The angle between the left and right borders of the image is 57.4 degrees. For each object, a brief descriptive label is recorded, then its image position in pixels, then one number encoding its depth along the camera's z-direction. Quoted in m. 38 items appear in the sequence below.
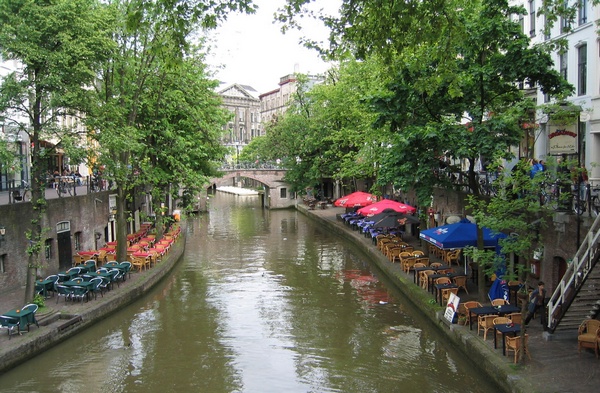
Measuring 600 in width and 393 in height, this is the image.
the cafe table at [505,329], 12.61
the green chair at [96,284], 19.20
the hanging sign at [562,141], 16.09
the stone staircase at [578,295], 12.86
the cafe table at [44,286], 18.89
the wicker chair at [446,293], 17.41
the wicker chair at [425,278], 19.89
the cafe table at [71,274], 20.33
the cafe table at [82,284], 18.62
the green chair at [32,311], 15.41
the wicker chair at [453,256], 24.14
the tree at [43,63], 16.08
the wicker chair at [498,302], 15.70
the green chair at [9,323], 14.59
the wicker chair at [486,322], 13.99
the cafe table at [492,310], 14.43
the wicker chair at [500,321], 13.59
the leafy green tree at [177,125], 27.42
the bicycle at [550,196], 15.59
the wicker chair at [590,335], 12.33
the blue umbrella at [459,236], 18.73
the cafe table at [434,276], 19.11
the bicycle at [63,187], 24.69
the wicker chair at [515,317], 14.45
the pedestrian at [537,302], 14.64
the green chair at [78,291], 18.53
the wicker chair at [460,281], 19.21
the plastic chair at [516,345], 12.12
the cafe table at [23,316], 14.77
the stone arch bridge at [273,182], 65.19
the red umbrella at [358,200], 37.19
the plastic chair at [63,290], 18.56
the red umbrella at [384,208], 29.90
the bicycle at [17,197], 20.78
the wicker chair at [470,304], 15.40
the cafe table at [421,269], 20.57
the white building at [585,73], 19.98
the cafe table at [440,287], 17.62
